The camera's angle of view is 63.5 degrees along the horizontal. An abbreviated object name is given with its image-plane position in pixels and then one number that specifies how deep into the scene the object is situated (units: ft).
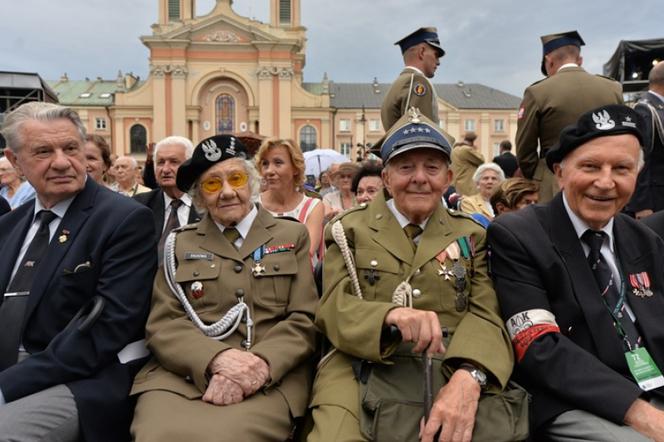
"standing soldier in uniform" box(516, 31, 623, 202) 14.42
